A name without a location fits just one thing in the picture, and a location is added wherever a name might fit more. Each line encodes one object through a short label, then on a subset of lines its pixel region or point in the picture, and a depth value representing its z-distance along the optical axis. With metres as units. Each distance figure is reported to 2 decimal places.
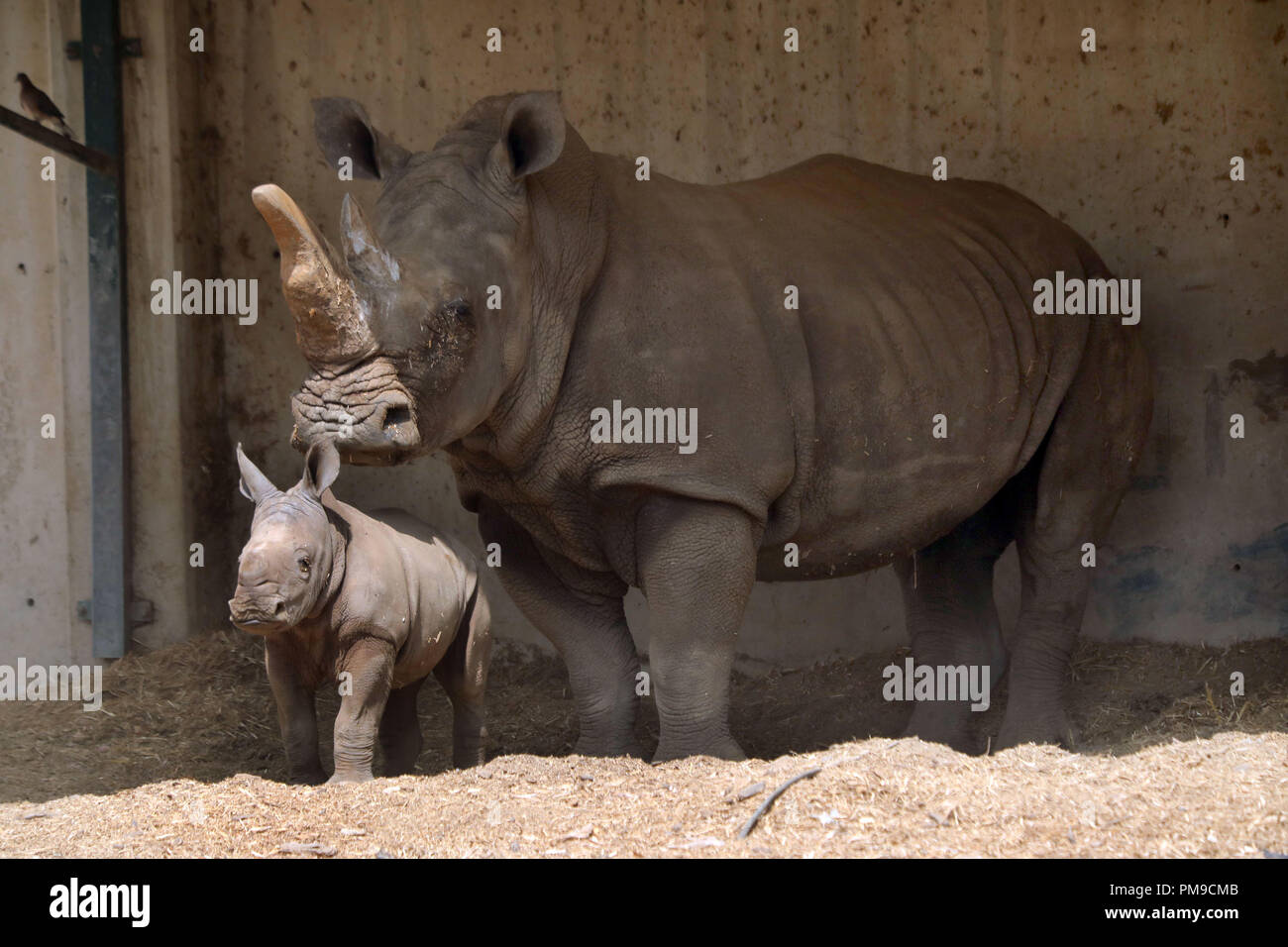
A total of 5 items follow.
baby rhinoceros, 5.50
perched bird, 7.81
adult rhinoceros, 5.13
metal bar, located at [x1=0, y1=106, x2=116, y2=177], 6.91
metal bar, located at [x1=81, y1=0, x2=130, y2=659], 8.05
